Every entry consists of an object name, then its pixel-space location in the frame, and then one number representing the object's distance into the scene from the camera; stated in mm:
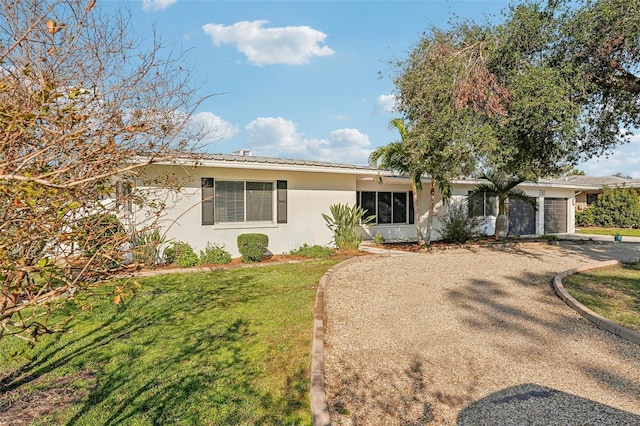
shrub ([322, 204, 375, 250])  14047
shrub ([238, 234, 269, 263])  11789
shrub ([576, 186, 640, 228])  26000
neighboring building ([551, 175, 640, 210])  25039
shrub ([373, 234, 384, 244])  16156
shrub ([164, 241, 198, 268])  10883
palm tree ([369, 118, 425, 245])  13341
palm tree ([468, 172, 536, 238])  16812
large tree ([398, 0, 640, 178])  8625
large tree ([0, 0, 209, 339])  2205
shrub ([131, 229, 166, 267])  9050
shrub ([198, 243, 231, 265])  11455
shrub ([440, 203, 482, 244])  16480
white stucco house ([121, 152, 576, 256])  11742
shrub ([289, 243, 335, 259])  13133
